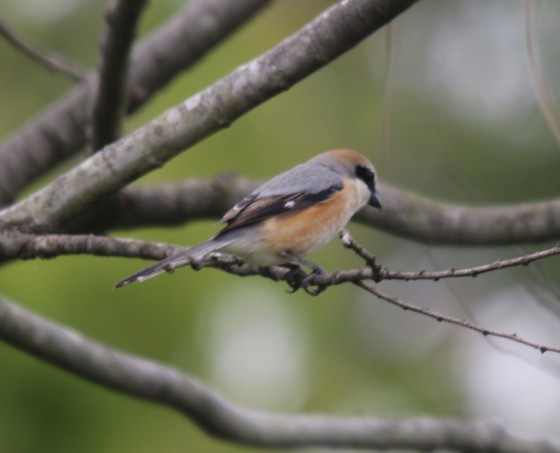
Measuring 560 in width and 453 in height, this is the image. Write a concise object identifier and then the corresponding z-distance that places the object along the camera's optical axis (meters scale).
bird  6.81
